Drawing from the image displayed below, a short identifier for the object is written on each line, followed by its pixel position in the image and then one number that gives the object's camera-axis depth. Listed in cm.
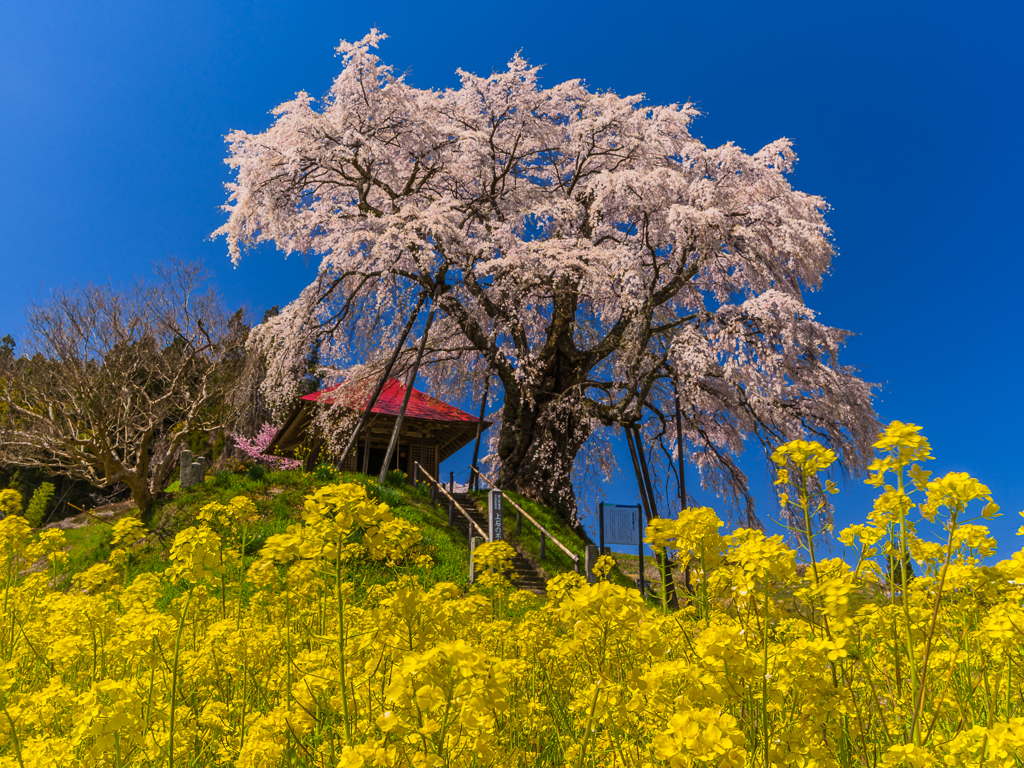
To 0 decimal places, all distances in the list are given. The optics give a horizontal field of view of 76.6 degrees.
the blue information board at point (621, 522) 1396
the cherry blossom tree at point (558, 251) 1384
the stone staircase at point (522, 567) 1181
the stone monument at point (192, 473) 1258
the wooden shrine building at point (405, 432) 1986
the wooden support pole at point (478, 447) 1608
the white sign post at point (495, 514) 1134
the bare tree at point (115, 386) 1380
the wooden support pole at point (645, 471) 1196
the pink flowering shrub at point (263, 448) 2178
